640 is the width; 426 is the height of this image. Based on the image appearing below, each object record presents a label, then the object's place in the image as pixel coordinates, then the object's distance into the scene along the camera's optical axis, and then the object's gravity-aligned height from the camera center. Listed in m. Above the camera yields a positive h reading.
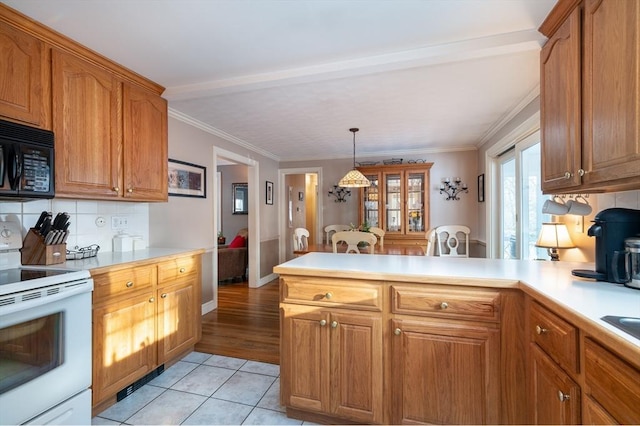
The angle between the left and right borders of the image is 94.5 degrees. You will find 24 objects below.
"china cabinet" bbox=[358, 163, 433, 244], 4.73 +0.22
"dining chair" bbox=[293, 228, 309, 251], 3.85 -0.34
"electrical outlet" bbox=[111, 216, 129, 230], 2.53 -0.06
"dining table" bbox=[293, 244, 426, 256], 3.31 -0.43
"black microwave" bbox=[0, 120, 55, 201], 1.55 +0.29
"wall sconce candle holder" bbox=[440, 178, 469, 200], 4.85 +0.41
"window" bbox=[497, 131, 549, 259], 2.82 +0.13
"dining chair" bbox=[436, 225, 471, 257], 3.76 -0.23
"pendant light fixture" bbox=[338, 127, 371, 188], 3.78 +0.43
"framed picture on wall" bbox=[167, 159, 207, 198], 3.13 +0.40
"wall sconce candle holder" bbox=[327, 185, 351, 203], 5.34 +0.37
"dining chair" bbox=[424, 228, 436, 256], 3.54 -0.35
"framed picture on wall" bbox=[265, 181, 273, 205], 5.17 +0.39
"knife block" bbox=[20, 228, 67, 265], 1.80 -0.22
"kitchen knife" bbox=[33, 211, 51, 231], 1.86 -0.04
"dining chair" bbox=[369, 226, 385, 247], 4.36 -0.27
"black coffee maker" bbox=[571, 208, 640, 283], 1.32 -0.11
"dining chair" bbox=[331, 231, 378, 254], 3.14 -0.27
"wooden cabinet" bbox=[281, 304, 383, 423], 1.54 -0.81
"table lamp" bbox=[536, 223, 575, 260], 1.98 -0.17
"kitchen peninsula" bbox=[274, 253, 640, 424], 1.21 -0.61
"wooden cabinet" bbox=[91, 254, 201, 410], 1.76 -0.73
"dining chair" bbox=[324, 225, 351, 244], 5.07 -0.26
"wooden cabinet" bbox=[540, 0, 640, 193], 1.06 +0.50
